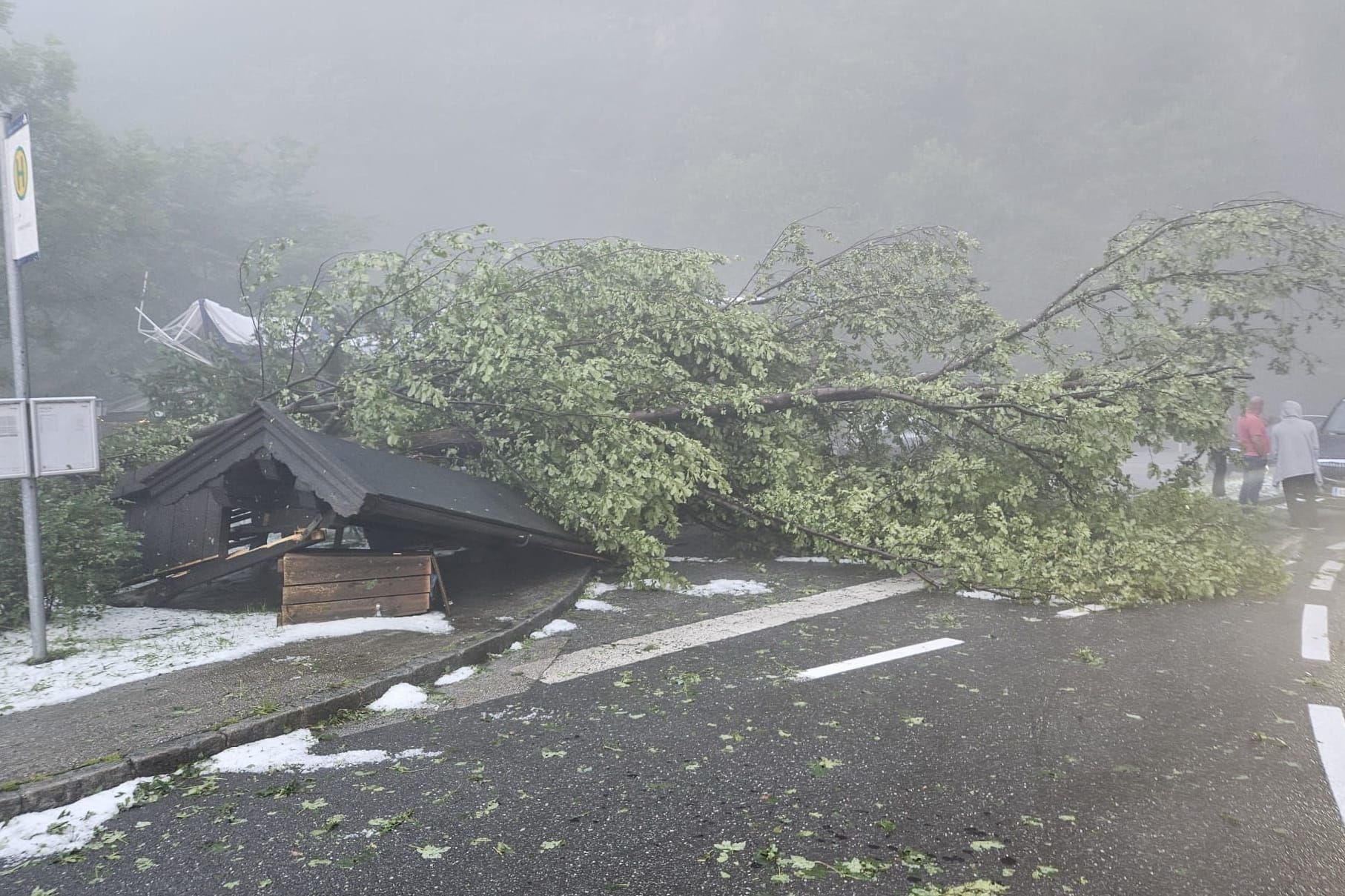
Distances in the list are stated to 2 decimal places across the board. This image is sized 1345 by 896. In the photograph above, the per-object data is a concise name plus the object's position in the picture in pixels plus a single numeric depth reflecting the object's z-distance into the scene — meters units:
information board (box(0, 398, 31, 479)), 5.34
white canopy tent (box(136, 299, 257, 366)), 22.41
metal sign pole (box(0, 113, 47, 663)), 5.39
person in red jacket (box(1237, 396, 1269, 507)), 14.17
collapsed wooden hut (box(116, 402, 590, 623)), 6.34
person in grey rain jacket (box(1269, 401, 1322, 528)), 12.05
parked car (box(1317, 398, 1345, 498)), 13.81
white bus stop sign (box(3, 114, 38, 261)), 5.48
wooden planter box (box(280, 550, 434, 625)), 6.35
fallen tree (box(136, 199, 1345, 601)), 8.27
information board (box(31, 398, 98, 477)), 5.48
